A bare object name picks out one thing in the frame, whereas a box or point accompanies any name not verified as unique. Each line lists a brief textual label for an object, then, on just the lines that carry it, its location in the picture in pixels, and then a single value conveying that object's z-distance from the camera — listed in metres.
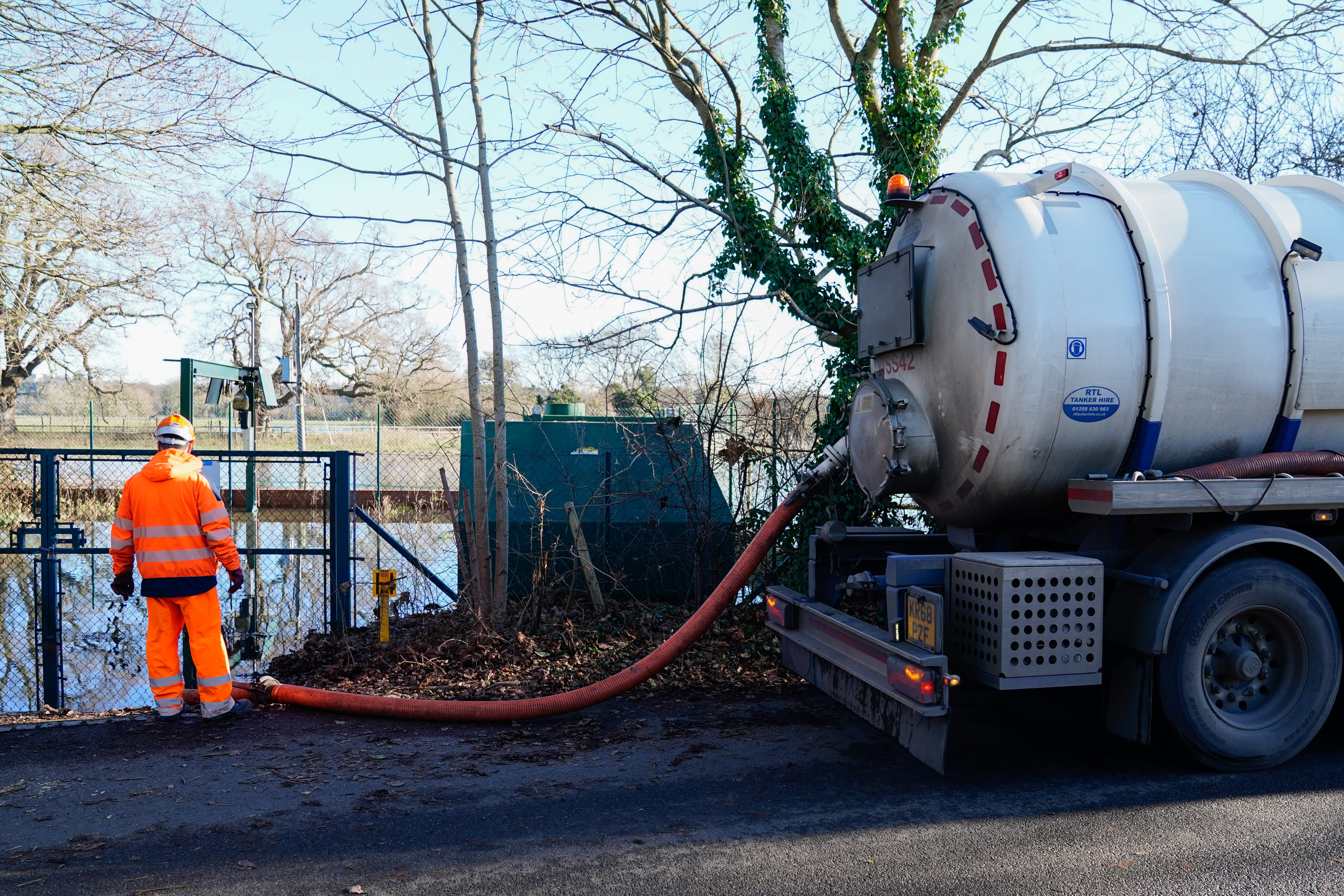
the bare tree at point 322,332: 32.31
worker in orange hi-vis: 5.30
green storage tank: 7.93
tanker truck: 4.18
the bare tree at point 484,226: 6.80
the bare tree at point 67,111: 8.84
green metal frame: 9.36
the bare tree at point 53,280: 10.92
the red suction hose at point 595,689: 5.27
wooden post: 7.59
